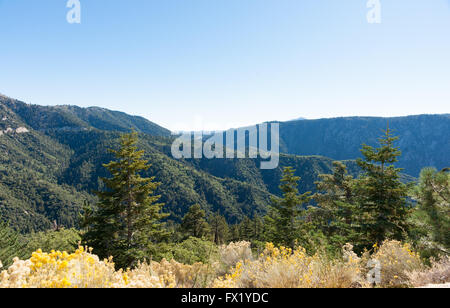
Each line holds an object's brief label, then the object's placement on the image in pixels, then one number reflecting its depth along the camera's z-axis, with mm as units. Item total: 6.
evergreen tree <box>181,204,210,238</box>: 36812
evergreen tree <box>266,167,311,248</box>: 14094
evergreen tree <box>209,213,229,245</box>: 54281
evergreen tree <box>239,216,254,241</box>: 56828
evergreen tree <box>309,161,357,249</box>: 15555
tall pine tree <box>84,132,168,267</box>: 12133
